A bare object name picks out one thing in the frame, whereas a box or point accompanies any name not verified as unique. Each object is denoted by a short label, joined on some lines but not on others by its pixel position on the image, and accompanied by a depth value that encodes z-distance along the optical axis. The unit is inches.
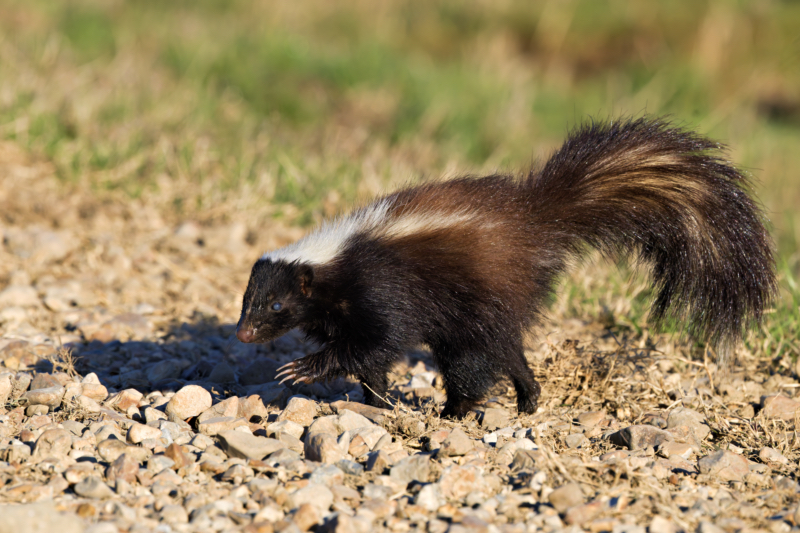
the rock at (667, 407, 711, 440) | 340.2
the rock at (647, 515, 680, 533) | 247.1
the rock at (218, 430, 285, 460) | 289.0
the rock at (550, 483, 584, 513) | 259.9
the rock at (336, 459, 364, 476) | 283.6
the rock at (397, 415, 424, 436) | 319.3
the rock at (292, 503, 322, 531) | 247.9
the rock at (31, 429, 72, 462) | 281.0
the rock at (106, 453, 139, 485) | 268.2
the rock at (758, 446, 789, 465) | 313.1
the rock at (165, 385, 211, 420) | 329.7
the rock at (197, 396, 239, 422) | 330.6
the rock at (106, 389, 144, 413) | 341.4
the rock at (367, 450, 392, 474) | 285.6
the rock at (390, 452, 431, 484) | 278.4
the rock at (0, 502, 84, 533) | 229.3
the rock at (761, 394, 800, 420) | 368.8
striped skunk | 352.8
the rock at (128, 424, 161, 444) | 300.2
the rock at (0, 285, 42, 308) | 466.0
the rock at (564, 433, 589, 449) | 319.0
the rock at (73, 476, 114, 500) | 256.8
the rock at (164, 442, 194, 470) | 280.8
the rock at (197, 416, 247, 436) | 315.3
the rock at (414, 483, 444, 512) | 262.6
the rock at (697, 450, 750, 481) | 293.6
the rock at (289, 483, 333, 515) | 257.4
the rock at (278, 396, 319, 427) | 327.3
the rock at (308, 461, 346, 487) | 274.4
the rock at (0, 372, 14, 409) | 336.8
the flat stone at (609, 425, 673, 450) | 319.9
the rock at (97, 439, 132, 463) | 283.9
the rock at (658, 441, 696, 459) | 312.0
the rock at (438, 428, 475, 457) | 297.4
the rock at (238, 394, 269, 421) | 338.6
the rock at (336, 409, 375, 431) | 318.0
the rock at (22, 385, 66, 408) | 331.9
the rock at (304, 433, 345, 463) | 290.5
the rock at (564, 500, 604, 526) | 253.6
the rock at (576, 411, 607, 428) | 350.0
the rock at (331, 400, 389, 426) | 333.4
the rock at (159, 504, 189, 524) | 246.5
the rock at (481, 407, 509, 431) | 347.9
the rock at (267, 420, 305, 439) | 314.8
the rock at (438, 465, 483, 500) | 269.6
